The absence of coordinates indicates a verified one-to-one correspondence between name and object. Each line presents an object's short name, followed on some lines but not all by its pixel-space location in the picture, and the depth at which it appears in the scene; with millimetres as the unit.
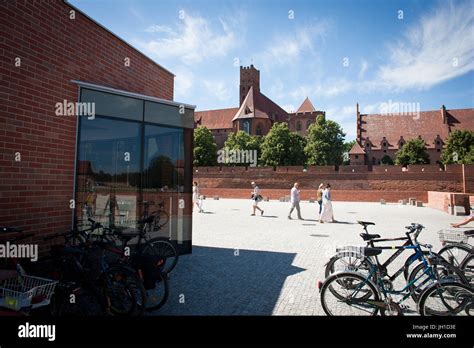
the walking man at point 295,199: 14617
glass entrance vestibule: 5633
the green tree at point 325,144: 54688
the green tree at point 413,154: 56438
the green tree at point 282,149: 53938
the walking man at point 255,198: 16153
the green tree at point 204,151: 58875
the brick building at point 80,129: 4406
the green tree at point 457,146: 52281
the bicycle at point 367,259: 4172
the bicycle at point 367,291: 3686
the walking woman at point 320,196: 14562
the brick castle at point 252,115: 72875
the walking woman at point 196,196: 17692
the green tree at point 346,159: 64838
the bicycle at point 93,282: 3658
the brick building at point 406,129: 65500
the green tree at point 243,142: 60419
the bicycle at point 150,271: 4121
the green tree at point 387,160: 64375
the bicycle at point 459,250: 5020
